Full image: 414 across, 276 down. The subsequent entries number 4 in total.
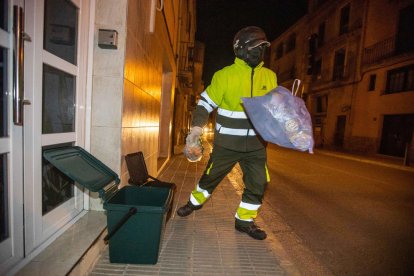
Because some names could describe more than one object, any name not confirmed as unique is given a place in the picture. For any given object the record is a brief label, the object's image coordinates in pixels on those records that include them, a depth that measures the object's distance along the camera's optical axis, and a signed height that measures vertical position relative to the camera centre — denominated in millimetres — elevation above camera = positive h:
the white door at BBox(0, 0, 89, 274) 1877 -134
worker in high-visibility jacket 2975 -74
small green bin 2090 -841
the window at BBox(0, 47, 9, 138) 1819 +42
